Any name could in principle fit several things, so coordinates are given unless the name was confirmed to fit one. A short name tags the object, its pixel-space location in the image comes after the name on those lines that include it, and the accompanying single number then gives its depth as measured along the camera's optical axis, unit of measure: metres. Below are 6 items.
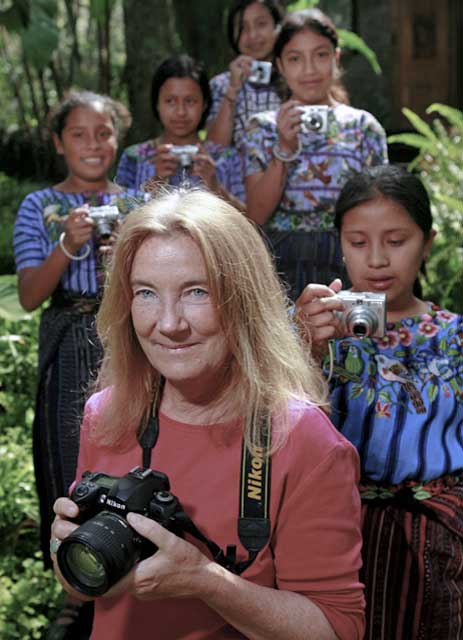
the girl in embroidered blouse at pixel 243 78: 3.87
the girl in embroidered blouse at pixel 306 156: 3.15
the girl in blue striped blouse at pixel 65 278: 3.09
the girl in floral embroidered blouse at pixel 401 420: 2.05
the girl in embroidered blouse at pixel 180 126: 3.67
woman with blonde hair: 1.55
